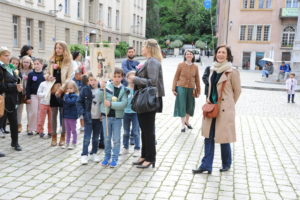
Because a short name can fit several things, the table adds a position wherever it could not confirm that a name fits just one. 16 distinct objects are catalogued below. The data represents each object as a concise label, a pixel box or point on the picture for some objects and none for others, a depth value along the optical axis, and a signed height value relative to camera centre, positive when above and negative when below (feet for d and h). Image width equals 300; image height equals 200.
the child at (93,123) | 18.60 -3.36
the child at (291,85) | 50.14 -2.68
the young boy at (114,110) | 17.65 -2.55
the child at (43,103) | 22.82 -2.98
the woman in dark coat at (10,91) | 20.24 -1.99
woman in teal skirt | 27.03 -1.85
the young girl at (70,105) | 21.08 -2.76
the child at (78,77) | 24.49 -1.21
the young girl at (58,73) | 21.61 -0.87
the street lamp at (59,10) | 107.96 +15.69
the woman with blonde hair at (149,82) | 17.17 -1.05
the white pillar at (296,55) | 86.89 +2.97
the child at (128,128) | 20.95 -4.03
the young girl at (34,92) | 24.13 -2.36
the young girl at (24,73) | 24.89 -1.07
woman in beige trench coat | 16.80 -1.57
